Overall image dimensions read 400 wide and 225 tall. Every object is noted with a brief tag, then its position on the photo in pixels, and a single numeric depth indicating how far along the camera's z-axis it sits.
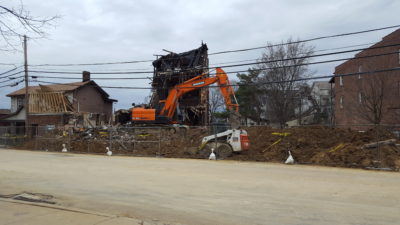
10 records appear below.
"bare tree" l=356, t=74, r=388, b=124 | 22.17
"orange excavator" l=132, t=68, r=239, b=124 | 25.46
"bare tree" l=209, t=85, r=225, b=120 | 67.50
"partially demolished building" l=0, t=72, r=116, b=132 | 38.09
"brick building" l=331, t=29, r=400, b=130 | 22.30
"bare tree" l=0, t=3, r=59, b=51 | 8.68
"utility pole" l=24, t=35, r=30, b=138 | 31.73
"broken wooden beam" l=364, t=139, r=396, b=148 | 17.33
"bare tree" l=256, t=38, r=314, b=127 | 39.81
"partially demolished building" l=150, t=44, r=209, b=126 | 29.39
